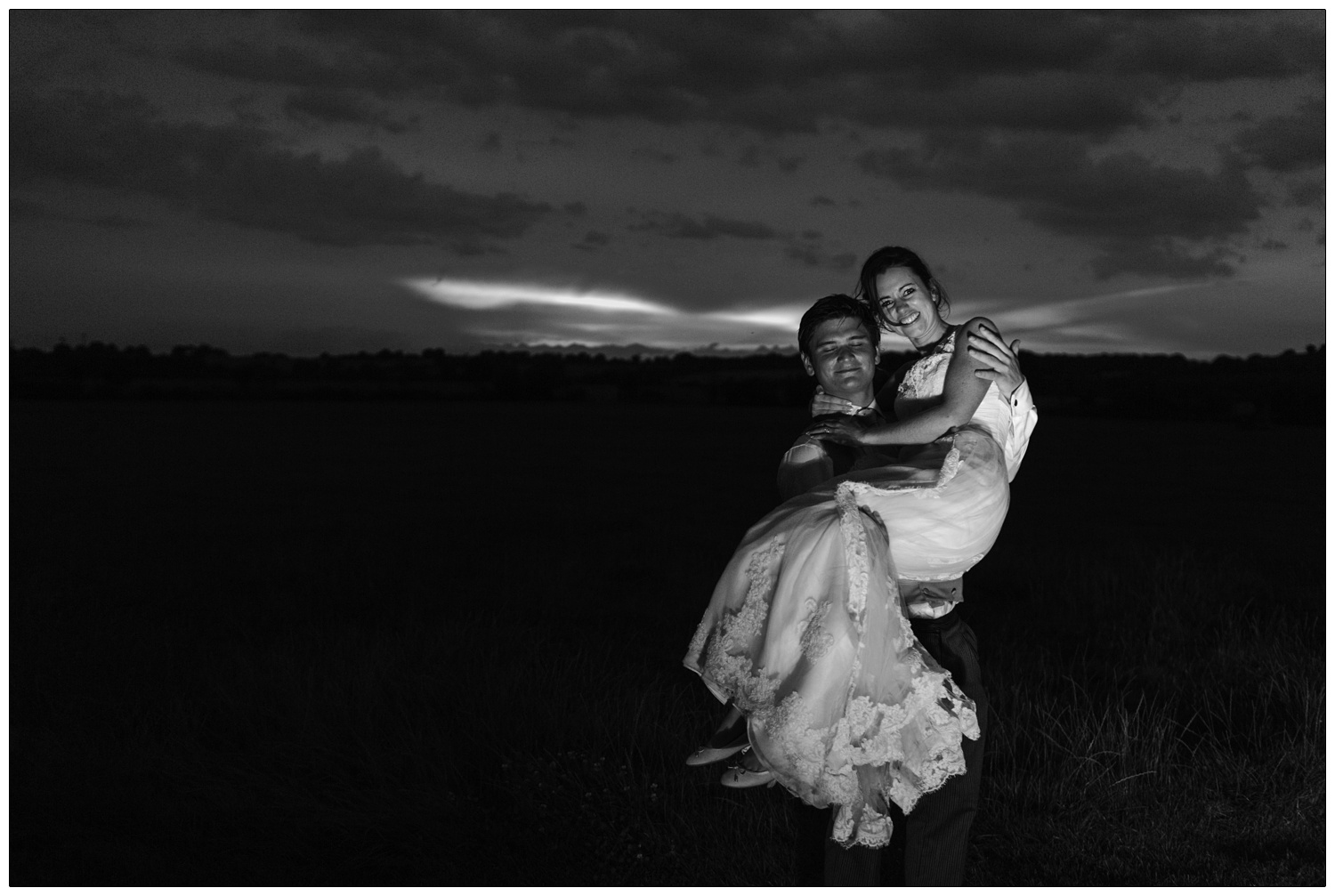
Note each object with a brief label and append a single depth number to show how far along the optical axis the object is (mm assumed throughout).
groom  3387
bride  3057
